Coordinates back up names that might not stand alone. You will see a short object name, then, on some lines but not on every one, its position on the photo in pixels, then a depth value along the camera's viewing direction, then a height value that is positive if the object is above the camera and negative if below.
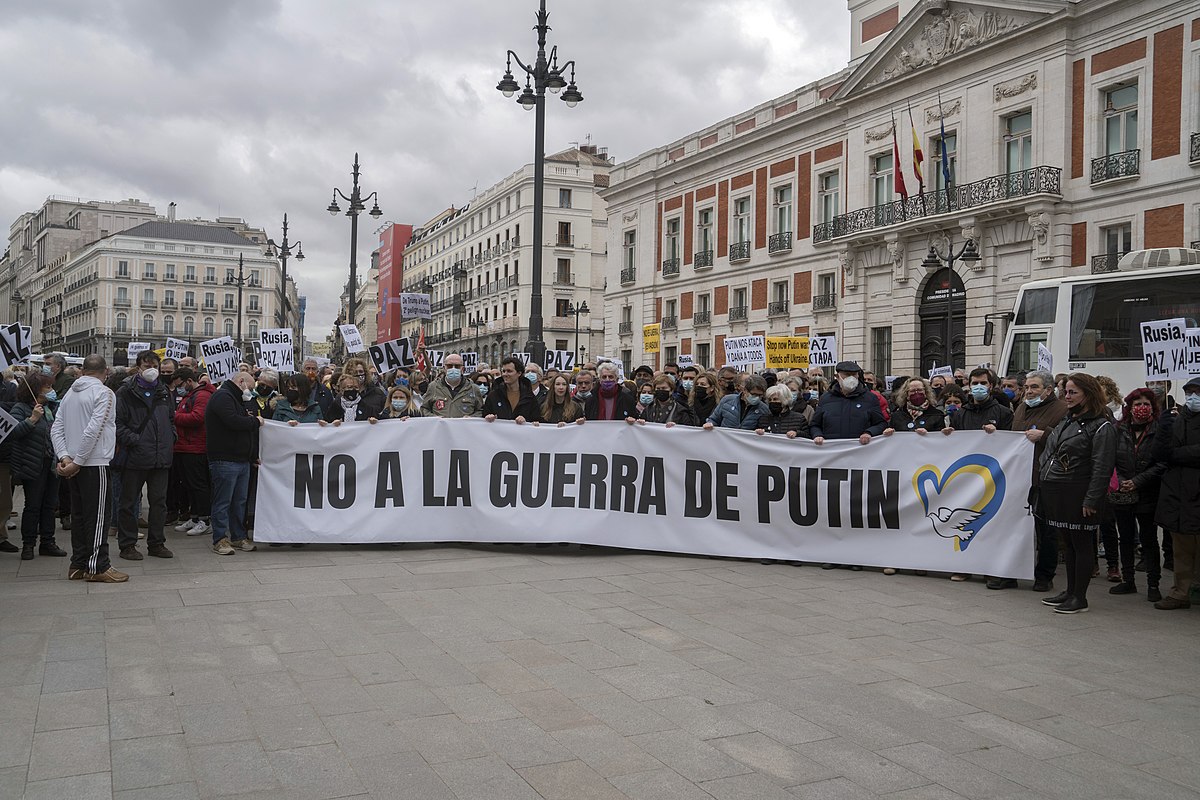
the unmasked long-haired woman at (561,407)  10.73 -0.24
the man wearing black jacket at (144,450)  9.12 -0.63
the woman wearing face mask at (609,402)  11.02 -0.18
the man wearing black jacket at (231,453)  9.66 -0.69
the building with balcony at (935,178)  27.17 +7.07
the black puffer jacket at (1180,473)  7.77 -0.64
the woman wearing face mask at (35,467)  9.05 -0.80
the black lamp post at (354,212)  26.86 +4.59
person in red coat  10.93 -0.82
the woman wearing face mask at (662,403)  11.03 -0.19
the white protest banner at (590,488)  9.39 -1.01
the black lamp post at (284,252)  36.12 +4.80
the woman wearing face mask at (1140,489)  8.27 -0.82
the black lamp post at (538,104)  16.58 +4.71
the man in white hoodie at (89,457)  8.09 -0.62
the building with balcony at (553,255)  78.12 +10.31
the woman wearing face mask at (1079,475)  7.61 -0.65
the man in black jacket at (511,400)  10.66 -0.16
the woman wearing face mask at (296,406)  10.55 -0.25
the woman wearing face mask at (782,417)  9.92 -0.30
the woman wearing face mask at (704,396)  11.13 -0.11
